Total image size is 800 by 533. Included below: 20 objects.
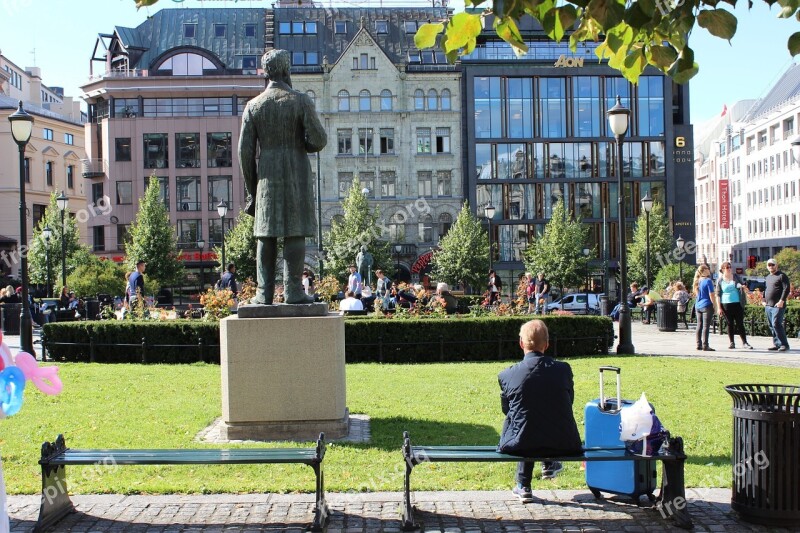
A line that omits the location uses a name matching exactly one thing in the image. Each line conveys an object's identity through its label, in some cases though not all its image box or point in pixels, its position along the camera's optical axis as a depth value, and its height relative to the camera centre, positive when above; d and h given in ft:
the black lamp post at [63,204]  112.98 +9.72
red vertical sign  310.45 +20.92
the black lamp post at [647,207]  103.14 +7.29
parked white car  132.98 -5.45
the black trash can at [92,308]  96.99 -3.53
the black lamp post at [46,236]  127.34 +6.36
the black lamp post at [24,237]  54.13 +2.55
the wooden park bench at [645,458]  19.52 -4.49
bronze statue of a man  30.50 +3.93
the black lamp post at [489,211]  111.96 +7.79
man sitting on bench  20.40 -3.42
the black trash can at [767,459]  19.11 -4.38
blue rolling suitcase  20.94 -4.88
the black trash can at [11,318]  84.48 -3.95
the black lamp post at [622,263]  56.59 +0.35
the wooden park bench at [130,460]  19.36 -4.27
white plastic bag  20.25 -3.65
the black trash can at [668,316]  87.51 -5.00
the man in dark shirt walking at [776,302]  57.52 -2.49
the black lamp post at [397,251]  195.93 +4.65
